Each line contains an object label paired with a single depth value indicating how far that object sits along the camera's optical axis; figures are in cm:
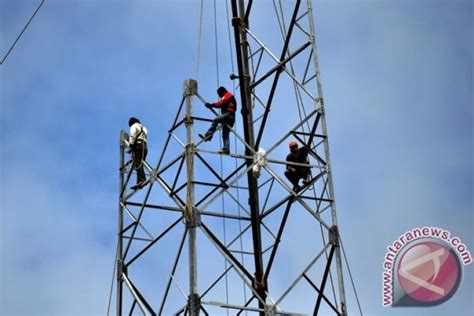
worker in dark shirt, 2964
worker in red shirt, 2872
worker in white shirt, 2983
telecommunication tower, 2694
